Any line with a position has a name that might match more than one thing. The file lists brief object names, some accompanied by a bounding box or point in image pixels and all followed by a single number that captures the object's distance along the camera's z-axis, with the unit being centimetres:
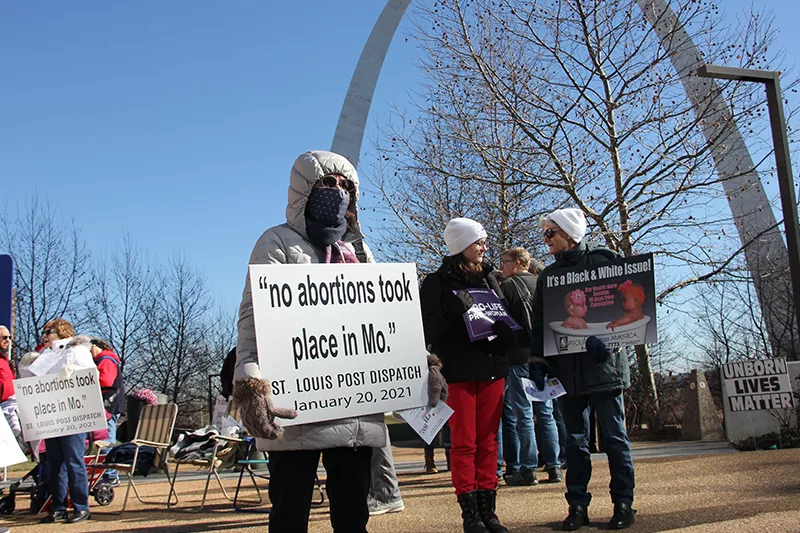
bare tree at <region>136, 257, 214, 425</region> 2822
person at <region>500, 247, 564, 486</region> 695
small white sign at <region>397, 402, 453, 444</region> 438
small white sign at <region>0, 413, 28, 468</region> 509
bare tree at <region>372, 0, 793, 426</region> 1534
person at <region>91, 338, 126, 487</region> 833
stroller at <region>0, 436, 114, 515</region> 821
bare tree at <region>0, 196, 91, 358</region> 2505
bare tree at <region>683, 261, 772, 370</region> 2088
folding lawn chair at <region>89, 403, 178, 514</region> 895
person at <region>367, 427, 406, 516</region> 621
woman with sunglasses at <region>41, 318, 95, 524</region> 723
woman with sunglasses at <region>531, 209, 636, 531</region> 500
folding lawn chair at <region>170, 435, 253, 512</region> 779
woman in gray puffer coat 300
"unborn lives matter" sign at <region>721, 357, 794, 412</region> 1048
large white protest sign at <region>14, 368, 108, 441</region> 725
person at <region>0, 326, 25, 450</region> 790
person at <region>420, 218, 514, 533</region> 477
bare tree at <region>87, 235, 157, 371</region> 2695
